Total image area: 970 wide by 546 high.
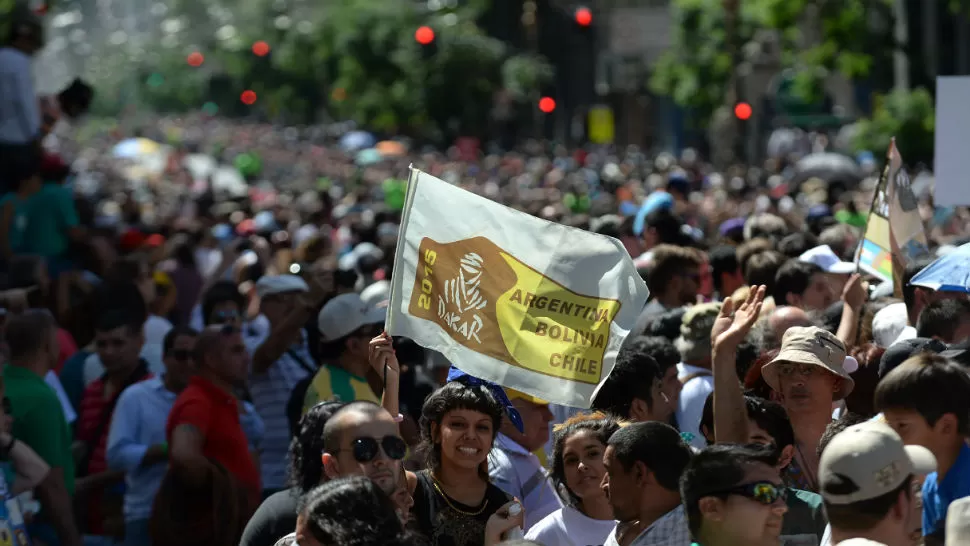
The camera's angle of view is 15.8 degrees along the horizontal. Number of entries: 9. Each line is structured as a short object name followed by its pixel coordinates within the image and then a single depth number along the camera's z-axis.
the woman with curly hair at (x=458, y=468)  11.79
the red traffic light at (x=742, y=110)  60.05
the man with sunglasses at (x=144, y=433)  16.62
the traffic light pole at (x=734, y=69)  67.07
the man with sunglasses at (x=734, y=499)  9.15
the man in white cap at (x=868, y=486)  8.51
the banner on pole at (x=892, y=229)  18.02
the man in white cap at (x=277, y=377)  17.97
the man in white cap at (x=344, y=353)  15.94
